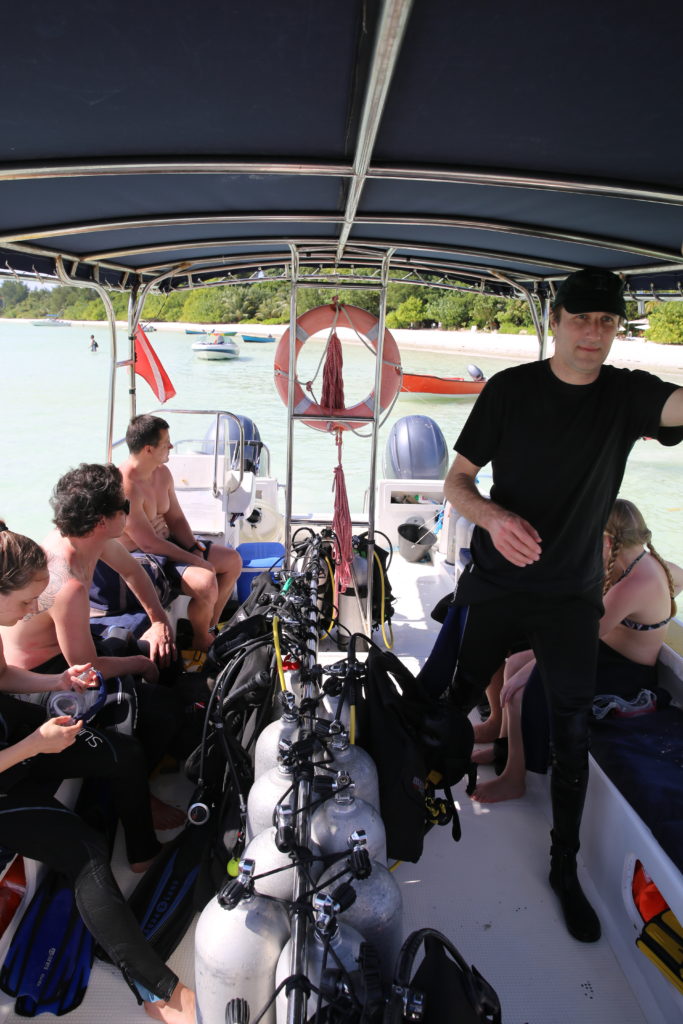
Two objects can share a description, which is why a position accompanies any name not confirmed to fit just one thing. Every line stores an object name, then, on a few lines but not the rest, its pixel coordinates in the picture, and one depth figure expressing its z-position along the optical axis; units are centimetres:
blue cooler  383
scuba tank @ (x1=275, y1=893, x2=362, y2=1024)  103
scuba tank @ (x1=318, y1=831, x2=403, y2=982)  118
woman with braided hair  200
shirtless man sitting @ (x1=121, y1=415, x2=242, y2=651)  296
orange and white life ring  286
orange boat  1678
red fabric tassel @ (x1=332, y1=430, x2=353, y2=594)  275
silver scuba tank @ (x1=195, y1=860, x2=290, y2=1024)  110
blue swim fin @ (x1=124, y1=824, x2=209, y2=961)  163
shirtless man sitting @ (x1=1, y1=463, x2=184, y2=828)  188
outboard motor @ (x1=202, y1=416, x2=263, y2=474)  549
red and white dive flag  416
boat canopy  99
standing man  156
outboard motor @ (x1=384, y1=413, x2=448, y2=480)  592
